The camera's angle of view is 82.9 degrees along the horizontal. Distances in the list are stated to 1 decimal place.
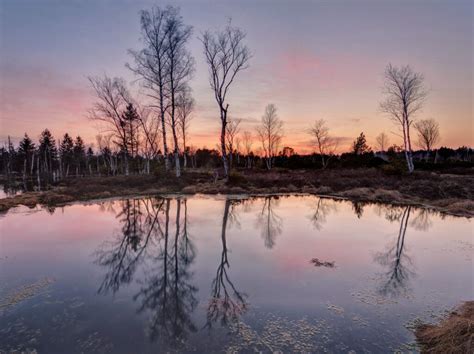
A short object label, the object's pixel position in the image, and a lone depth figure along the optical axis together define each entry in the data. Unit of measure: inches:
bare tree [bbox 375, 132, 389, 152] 3078.2
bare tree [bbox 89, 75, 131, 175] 1137.4
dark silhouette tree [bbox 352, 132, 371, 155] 2201.6
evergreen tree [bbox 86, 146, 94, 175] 2803.9
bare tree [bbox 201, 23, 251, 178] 965.2
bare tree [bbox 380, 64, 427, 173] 1174.7
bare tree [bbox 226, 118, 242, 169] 2230.6
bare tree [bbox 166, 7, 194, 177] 925.2
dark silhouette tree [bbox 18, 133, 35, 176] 2605.8
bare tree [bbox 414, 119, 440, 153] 2202.3
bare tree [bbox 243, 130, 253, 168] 3062.5
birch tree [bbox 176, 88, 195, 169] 1553.9
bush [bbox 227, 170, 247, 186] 936.3
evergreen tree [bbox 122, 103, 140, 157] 1406.3
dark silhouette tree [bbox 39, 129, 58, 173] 2721.5
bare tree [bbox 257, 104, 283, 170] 2255.8
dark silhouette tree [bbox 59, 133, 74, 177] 2716.0
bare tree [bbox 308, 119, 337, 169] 2251.5
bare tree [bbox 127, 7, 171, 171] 927.7
